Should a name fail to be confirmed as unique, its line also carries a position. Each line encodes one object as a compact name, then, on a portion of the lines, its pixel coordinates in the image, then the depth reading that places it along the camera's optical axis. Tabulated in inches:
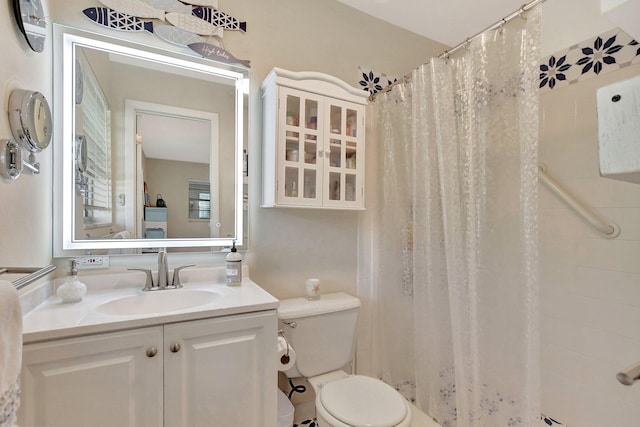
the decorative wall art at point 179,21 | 50.6
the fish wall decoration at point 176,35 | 53.9
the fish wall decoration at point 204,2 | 55.4
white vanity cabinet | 32.6
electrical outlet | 48.0
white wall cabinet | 57.4
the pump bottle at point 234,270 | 53.6
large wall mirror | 48.7
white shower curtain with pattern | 43.8
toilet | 44.4
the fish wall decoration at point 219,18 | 56.2
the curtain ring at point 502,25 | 44.9
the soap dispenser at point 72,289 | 42.2
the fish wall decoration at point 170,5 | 53.1
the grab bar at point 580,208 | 55.3
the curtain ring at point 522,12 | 41.6
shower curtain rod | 41.1
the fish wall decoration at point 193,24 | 54.4
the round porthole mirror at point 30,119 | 35.4
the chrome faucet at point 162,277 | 49.9
